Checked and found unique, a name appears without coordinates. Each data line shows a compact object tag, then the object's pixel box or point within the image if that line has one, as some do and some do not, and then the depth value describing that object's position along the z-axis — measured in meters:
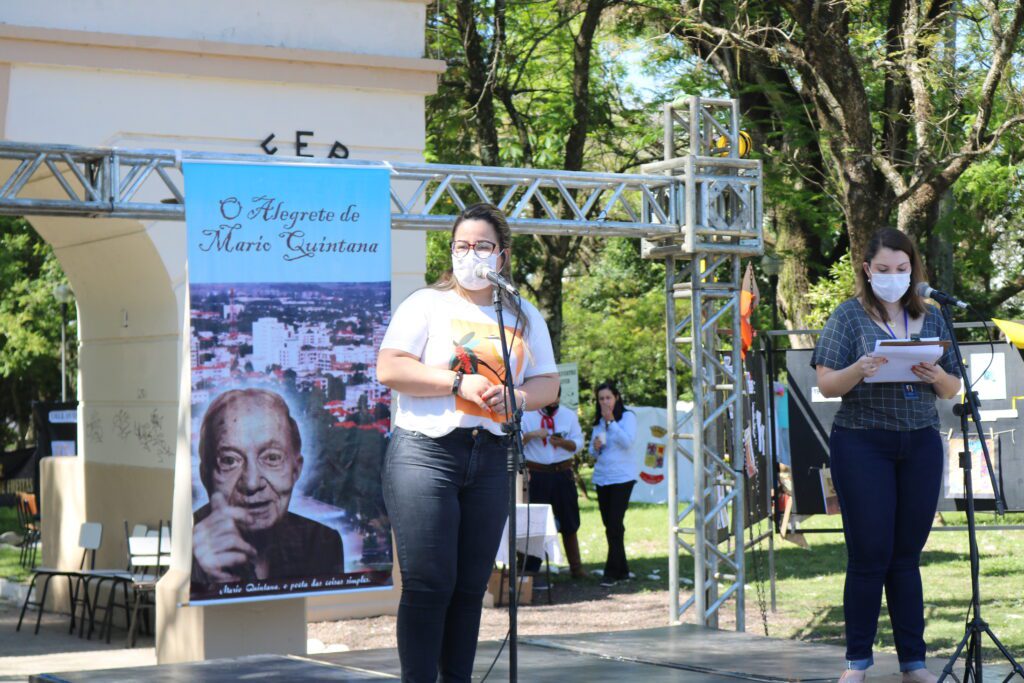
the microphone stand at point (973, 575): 4.71
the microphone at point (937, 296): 4.86
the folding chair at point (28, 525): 15.00
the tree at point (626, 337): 30.00
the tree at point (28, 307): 24.59
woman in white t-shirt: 3.94
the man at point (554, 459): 11.94
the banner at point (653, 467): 18.44
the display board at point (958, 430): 9.73
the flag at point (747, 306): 9.88
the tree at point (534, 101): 16.05
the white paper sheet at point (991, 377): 9.79
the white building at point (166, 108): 9.60
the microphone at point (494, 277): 4.02
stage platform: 5.64
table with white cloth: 10.79
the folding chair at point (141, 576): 10.09
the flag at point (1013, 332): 6.80
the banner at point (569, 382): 15.30
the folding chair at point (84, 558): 10.94
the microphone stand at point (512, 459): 3.88
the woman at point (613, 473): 12.12
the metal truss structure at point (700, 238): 8.34
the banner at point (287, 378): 7.17
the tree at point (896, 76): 12.64
